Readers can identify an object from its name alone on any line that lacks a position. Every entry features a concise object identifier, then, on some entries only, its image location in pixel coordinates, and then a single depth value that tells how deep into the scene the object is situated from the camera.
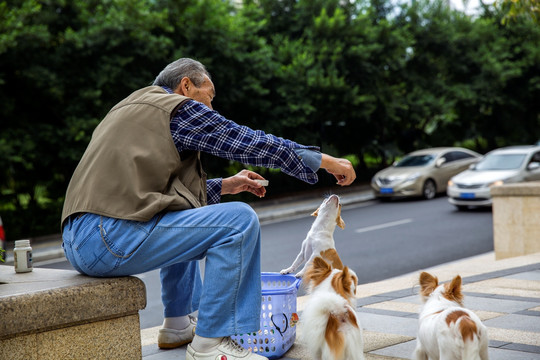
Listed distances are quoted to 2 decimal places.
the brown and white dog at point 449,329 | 3.07
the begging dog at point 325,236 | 4.60
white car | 16.03
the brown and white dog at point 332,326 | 3.25
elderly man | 3.21
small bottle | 3.72
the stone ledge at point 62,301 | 2.97
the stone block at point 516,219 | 9.78
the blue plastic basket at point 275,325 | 3.88
